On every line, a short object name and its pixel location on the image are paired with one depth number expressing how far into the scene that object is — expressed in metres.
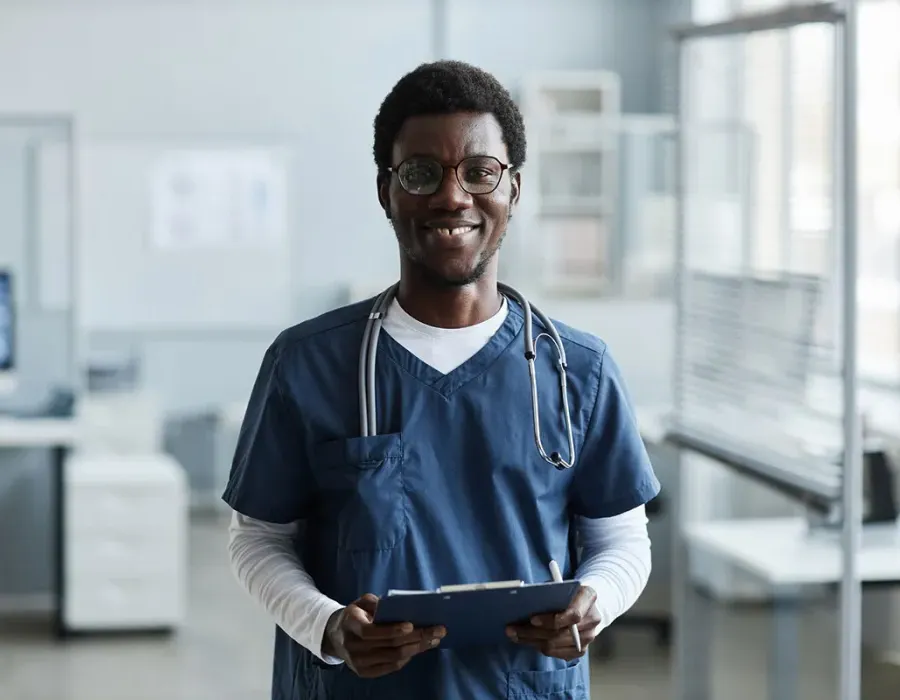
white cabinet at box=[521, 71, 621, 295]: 7.22
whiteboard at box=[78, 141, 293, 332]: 7.20
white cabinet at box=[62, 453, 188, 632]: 4.75
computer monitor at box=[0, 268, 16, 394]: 5.00
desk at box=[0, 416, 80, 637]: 4.66
